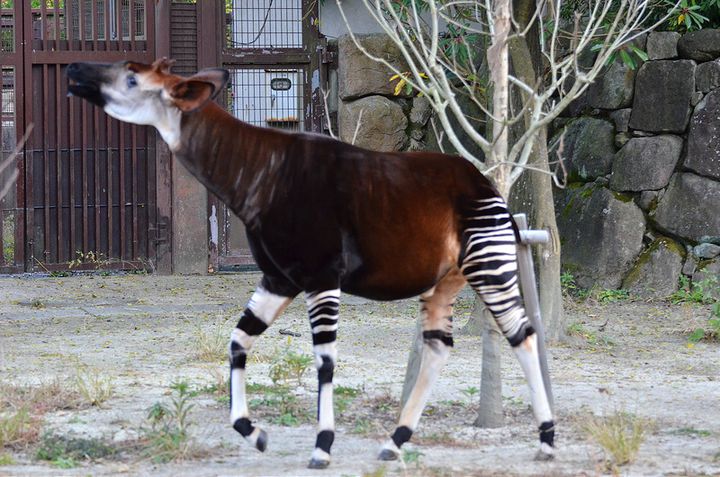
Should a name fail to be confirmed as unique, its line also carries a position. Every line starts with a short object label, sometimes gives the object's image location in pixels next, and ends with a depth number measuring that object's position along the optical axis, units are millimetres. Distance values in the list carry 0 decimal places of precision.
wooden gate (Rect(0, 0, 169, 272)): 22906
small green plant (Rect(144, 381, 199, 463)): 9242
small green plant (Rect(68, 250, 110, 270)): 23484
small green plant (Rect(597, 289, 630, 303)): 20172
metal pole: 10000
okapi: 8984
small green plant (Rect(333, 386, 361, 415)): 11180
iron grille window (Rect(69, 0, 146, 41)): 22969
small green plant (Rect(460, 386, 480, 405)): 11152
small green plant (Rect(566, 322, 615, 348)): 15898
